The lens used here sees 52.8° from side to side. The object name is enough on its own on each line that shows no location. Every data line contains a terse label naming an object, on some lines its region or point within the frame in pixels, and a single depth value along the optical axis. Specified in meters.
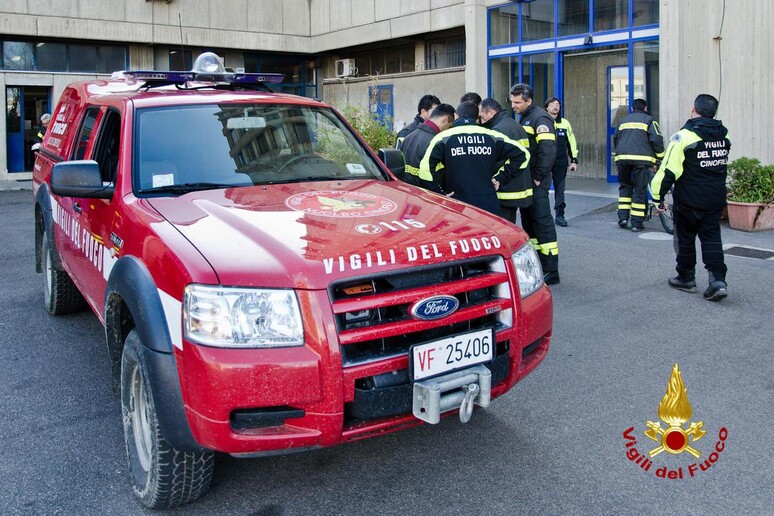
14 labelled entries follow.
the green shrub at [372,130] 14.42
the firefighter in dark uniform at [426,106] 9.10
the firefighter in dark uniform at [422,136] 7.24
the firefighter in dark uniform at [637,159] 11.19
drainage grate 9.16
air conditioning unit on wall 24.64
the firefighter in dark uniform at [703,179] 7.05
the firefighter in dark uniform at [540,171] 7.85
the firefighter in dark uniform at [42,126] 16.97
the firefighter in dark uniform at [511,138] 7.40
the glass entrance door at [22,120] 21.64
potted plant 10.72
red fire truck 3.08
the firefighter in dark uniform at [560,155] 11.96
